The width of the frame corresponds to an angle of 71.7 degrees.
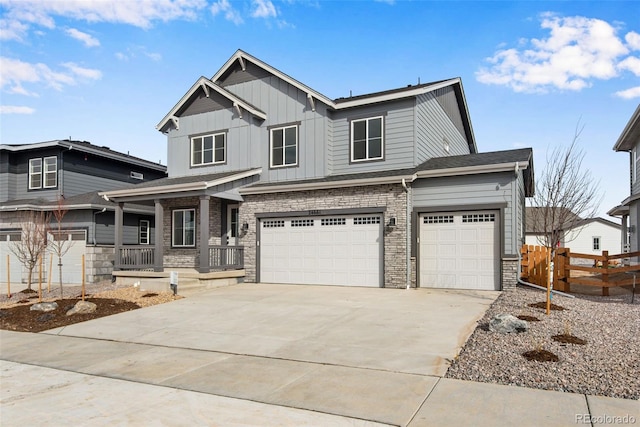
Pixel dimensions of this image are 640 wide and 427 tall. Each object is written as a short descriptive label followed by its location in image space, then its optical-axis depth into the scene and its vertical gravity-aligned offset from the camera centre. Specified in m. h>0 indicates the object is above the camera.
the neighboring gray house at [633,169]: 17.92 +2.85
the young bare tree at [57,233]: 18.89 -0.05
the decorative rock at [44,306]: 11.38 -1.94
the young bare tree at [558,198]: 14.20 +1.09
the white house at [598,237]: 41.53 -0.55
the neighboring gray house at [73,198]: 19.62 +1.63
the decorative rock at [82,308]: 11.22 -1.95
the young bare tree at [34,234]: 16.69 -0.08
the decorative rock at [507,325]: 7.44 -1.59
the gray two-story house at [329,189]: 13.59 +1.47
